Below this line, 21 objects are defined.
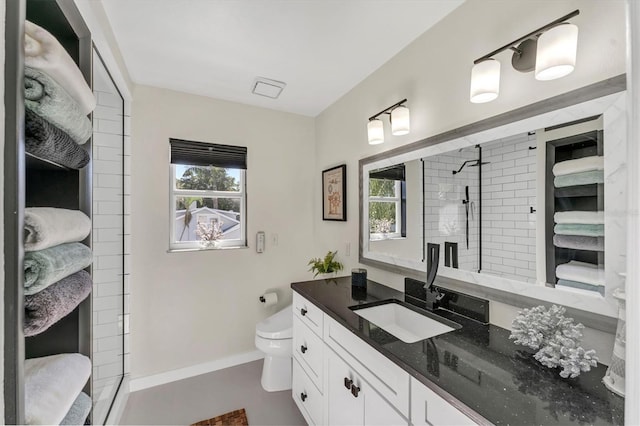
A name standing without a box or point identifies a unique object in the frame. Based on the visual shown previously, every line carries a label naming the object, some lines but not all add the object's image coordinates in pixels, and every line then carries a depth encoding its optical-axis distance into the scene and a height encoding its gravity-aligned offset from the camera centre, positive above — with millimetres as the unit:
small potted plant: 2258 -438
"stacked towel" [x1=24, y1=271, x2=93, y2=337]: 688 -254
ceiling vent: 2122 +1013
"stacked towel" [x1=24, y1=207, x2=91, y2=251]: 686 -42
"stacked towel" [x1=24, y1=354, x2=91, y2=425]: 731 -523
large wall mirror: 885 +54
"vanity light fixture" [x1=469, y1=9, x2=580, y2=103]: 913 +578
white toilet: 2045 -1017
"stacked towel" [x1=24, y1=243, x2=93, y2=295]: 680 -146
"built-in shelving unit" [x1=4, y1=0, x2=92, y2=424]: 552 +69
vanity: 713 -499
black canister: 1832 -440
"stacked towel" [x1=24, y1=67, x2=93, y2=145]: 668 +292
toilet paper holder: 2529 -795
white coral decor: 804 -405
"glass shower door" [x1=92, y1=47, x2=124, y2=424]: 1610 -188
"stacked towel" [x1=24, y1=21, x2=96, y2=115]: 685 +411
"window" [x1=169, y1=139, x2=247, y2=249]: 2322 +157
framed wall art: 2314 +175
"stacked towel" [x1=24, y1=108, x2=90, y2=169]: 672 +194
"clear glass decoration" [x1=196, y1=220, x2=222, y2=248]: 2441 -184
